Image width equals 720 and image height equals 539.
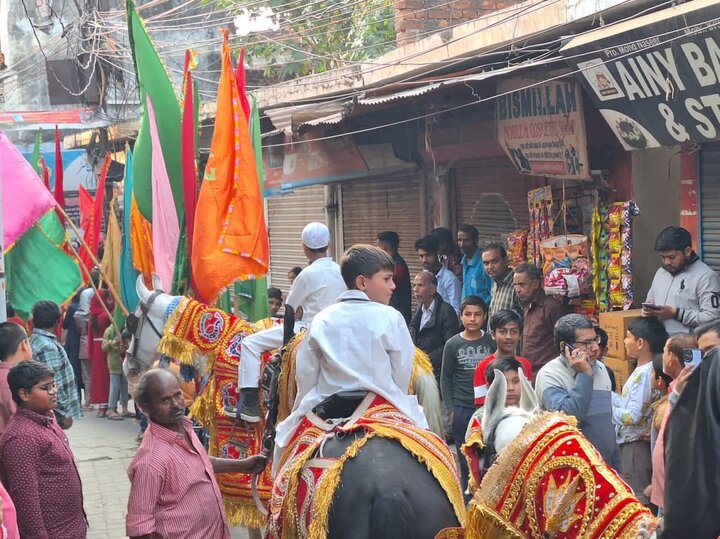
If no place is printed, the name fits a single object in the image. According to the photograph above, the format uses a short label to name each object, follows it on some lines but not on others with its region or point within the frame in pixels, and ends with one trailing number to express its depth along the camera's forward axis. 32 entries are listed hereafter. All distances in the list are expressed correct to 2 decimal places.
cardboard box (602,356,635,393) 7.82
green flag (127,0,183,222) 7.89
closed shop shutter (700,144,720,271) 7.90
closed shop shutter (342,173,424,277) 13.29
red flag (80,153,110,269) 10.61
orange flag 7.12
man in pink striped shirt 4.23
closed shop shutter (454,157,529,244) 10.62
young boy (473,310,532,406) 6.75
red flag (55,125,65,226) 9.76
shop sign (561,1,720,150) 6.38
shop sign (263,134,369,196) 12.59
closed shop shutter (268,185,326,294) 16.86
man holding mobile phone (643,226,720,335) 7.05
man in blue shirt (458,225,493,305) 9.80
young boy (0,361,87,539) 4.63
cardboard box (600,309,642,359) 7.83
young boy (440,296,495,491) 7.41
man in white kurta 6.03
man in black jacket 8.92
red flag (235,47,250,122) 7.63
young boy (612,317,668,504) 6.03
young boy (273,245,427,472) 4.49
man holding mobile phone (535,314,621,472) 5.52
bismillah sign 8.38
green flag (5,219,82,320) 7.68
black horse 3.96
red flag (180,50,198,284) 7.48
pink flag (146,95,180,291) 7.68
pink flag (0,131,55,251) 7.31
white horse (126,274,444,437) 6.86
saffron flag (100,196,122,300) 11.15
